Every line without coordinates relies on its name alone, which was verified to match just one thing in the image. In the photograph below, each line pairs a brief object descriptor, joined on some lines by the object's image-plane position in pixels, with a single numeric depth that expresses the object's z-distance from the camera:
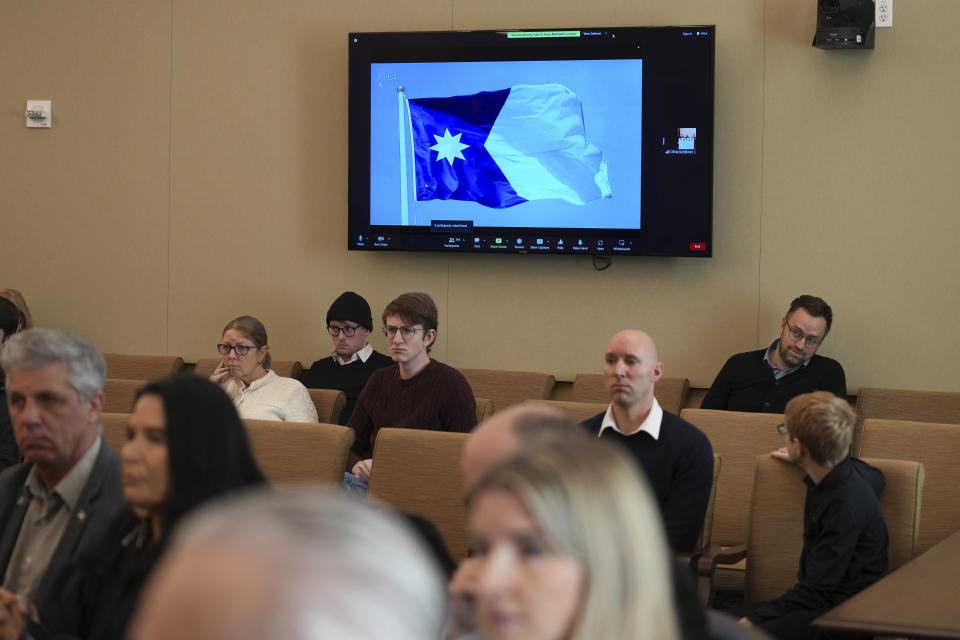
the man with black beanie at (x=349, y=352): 6.44
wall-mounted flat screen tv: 6.37
